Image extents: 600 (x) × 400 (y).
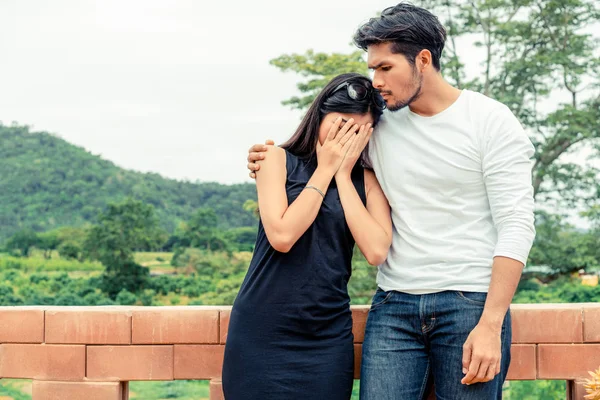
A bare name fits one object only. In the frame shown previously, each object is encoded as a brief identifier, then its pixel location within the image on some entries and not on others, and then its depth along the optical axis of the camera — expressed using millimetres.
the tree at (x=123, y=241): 19641
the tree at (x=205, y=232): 20500
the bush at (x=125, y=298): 18656
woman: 1757
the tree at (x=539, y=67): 13039
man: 1737
